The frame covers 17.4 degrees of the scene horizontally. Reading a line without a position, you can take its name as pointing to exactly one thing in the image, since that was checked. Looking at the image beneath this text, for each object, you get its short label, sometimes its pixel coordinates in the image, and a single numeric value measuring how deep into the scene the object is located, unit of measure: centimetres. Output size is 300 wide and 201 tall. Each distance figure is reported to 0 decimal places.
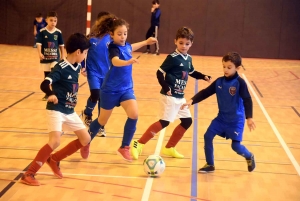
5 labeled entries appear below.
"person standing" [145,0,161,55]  3720
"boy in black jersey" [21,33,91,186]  974
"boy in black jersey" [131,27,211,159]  1163
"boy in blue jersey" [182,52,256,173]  1065
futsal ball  1047
